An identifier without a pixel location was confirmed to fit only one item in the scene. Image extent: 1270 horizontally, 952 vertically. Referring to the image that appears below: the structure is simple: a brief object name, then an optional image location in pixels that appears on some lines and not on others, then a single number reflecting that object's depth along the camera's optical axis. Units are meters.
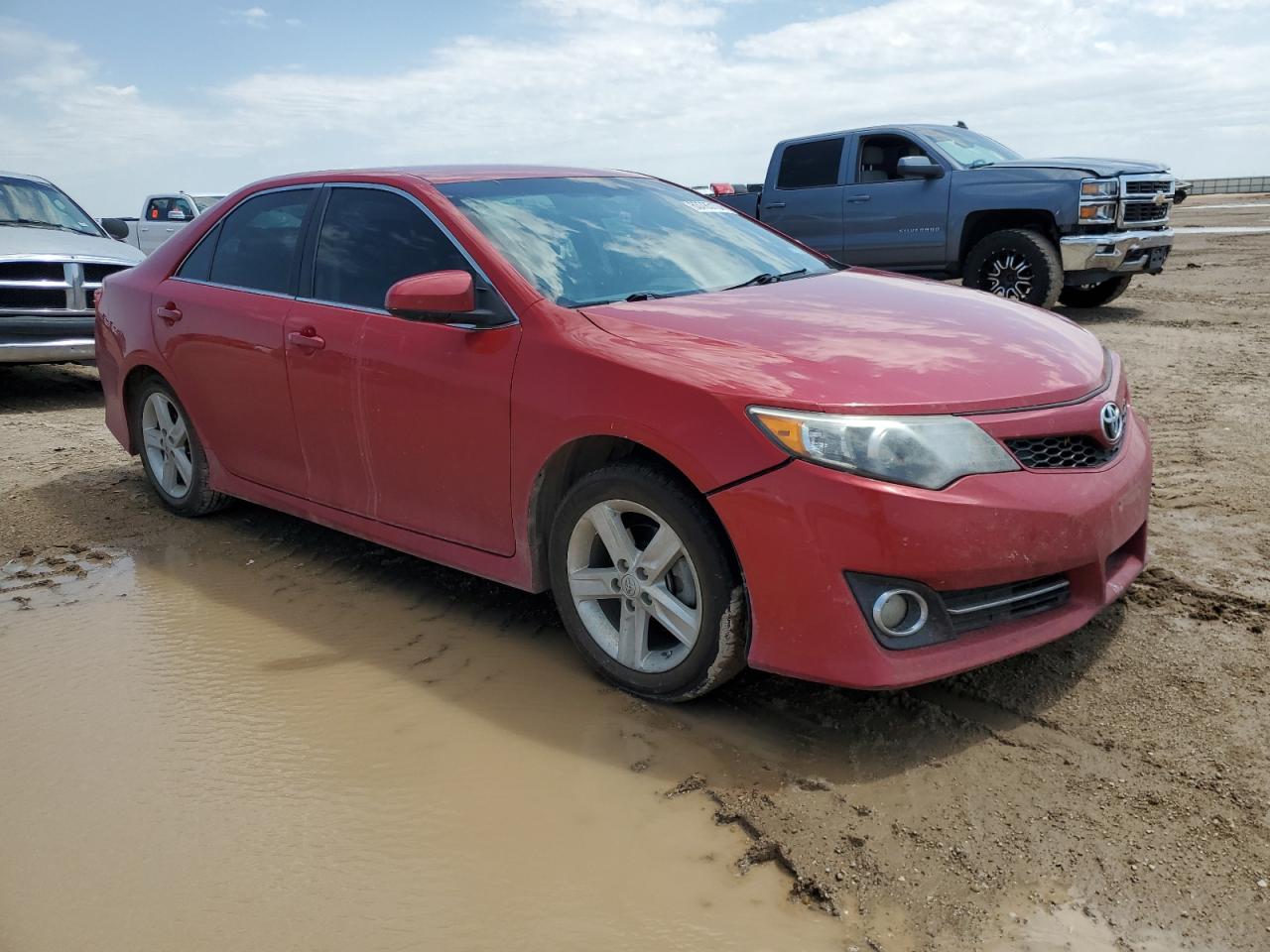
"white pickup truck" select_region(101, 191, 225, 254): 21.00
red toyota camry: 2.85
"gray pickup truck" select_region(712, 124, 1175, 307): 10.14
